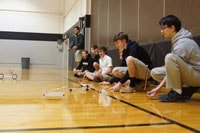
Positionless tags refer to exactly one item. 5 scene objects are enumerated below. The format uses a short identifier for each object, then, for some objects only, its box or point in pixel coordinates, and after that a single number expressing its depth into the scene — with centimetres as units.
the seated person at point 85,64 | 628
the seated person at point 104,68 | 488
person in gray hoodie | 246
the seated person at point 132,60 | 329
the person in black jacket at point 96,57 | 568
